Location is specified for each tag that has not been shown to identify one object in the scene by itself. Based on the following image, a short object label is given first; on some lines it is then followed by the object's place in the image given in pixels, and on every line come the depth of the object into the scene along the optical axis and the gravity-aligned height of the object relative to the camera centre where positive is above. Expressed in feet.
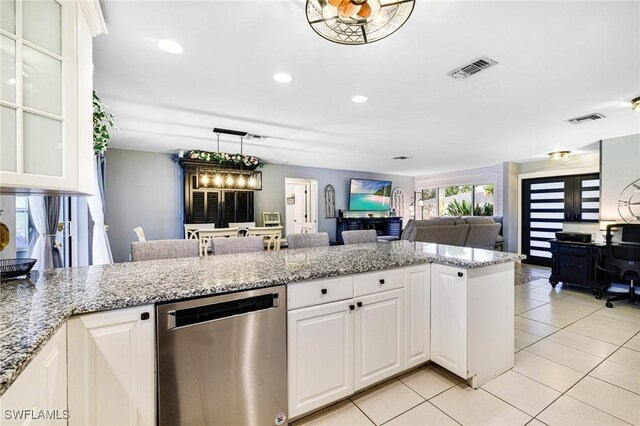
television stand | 25.49 -1.35
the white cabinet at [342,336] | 5.25 -2.64
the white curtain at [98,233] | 12.82 -1.08
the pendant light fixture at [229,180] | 14.84 +1.78
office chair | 11.05 -1.96
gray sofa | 15.81 -1.27
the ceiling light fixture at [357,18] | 4.47 +3.37
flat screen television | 26.20 +1.60
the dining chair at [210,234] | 12.79 -1.13
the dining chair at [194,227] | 15.39 -1.05
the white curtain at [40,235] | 8.54 -0.77
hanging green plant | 6.04 +1.91
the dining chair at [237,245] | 7.97 -1.03
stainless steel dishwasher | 4.21 -2.49
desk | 13.14 -2.72
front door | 17.88 +0.27
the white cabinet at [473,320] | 6.34 -2.68
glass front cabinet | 3.58 +1.67
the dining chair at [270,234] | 13.76 -1.18
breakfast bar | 3.65 -1.63
